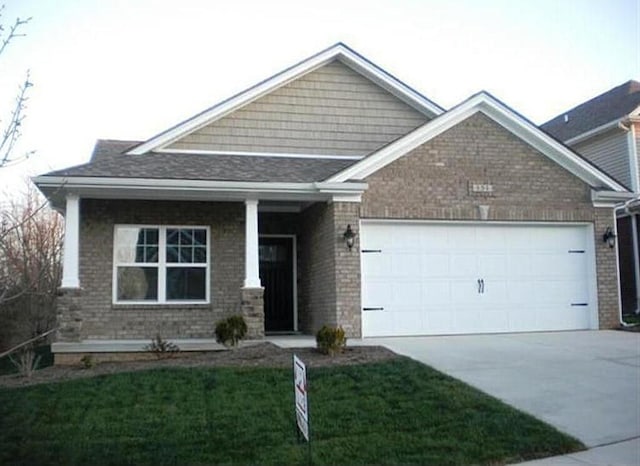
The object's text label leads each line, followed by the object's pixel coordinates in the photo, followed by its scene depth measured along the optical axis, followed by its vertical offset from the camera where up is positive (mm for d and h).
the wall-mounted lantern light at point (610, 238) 15555 +929
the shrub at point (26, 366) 10999 -1266
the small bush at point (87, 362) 11551 -1268
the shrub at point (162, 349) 12336 -1131
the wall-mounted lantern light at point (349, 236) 14102 +949
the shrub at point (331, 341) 11508 -955
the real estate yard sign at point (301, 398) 6492 -1085
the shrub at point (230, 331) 12641 -854
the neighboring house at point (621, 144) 20773 +4585
